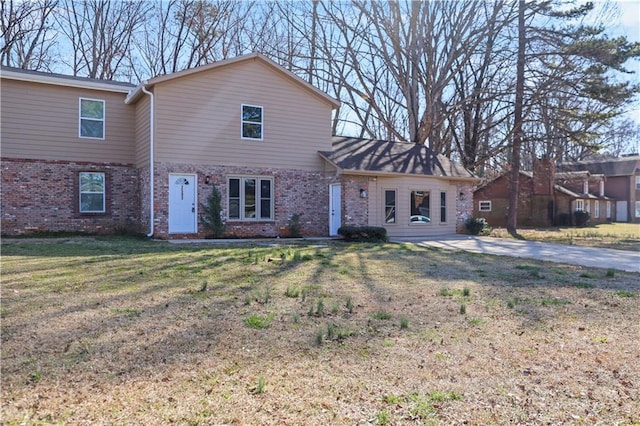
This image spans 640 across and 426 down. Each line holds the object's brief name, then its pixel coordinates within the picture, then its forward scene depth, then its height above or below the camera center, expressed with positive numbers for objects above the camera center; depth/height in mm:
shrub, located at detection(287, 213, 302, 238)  17094 -517
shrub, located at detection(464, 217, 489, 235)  20609 -565
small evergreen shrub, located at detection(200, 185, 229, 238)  15586 -81
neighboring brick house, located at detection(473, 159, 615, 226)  32625 +901
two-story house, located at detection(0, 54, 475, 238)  15023 +1919
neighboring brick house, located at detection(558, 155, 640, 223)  42750 +2528
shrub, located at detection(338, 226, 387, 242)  16031 -717
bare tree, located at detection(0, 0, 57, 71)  23266 +9140
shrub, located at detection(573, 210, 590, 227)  33550 -273
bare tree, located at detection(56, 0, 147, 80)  26656 +10295
